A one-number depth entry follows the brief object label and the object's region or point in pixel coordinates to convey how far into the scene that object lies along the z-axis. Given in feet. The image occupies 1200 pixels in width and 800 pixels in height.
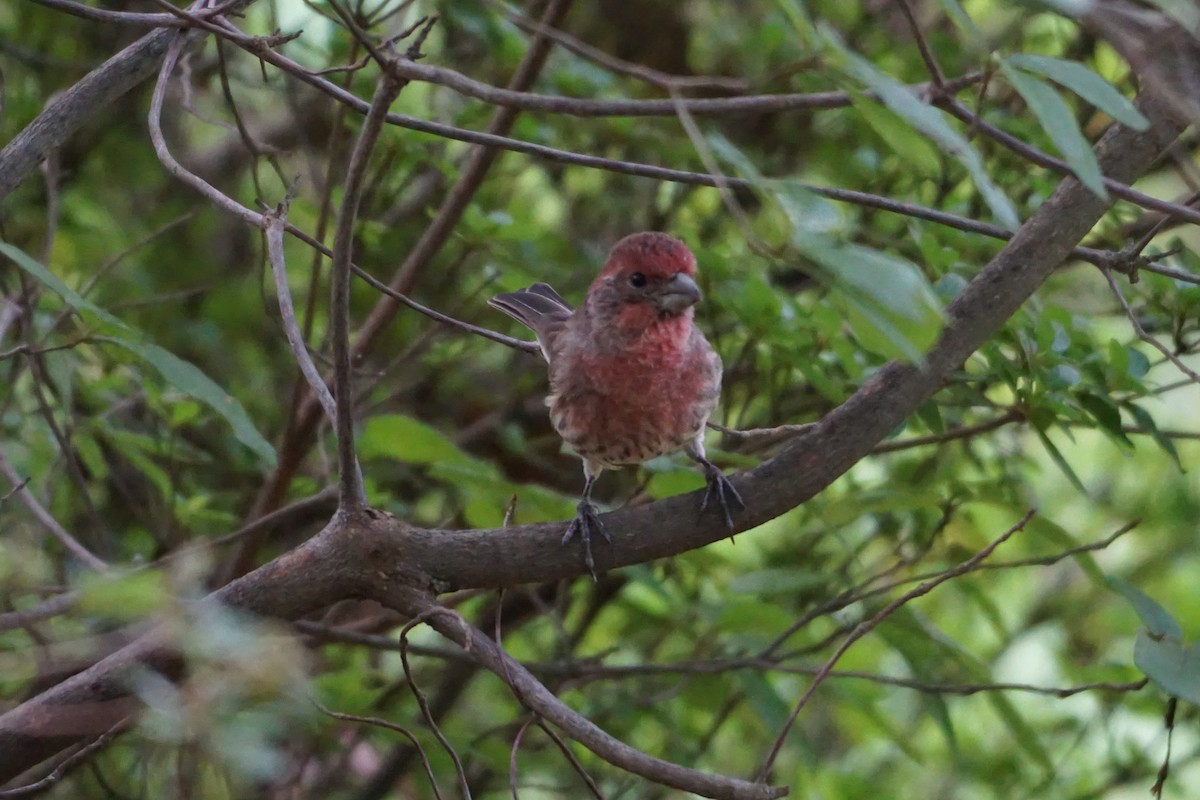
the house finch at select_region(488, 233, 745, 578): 25.00
